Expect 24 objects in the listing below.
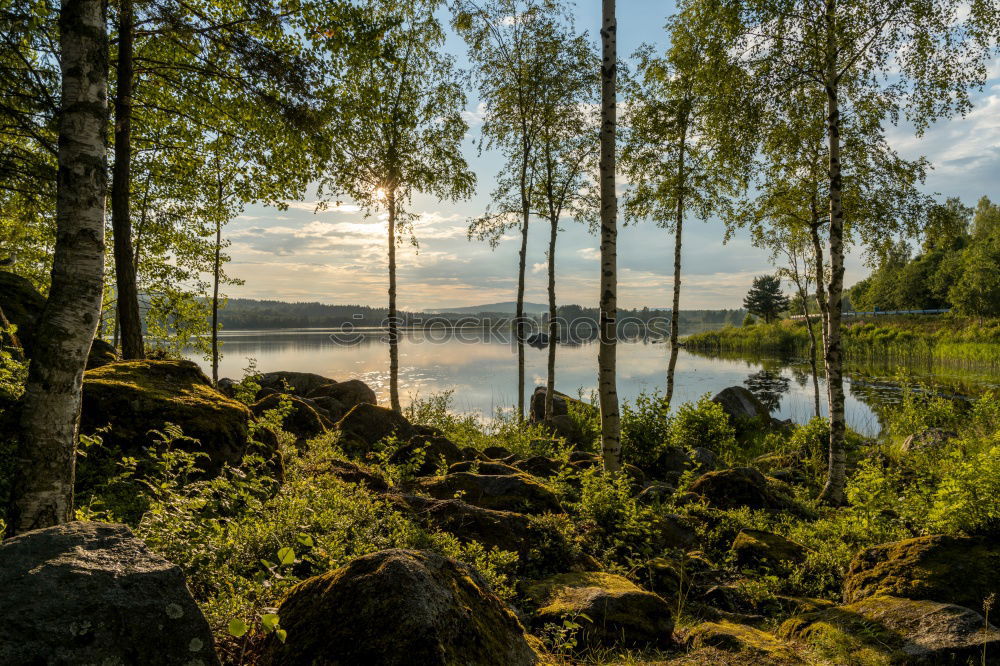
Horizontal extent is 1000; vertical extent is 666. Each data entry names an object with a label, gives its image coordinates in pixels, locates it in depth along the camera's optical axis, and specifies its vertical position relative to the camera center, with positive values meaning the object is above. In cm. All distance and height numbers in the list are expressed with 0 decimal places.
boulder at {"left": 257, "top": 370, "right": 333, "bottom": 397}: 1811 -225
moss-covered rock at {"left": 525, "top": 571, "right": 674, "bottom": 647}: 377 -243
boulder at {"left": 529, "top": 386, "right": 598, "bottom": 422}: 1784 -311
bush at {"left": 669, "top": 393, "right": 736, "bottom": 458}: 1427 -316
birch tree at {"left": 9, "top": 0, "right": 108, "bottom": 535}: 346 +27
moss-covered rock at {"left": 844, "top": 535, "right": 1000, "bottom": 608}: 446 -246
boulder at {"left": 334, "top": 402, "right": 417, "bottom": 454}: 999 -222
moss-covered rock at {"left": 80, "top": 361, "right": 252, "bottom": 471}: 511 -101
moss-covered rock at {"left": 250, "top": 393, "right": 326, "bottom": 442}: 903 -185
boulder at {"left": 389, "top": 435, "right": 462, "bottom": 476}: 852 -241
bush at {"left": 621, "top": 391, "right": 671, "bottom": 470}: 1202 -281
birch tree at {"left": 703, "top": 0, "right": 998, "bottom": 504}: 892 +538
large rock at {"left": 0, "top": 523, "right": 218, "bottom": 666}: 187 -122
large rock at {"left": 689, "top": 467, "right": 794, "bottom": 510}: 873 -311
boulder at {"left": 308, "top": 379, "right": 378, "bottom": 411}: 1520 -225
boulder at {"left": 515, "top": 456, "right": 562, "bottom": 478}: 941 -286
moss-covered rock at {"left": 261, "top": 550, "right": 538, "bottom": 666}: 236 -160
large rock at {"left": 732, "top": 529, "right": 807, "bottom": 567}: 605 -297
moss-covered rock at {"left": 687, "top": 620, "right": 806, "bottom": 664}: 360 -256
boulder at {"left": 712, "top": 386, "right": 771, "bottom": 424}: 1684 -287
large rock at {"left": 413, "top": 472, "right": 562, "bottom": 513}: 656 -241
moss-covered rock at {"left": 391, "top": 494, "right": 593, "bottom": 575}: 521 -241
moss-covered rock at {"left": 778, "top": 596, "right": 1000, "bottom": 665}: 348 -251
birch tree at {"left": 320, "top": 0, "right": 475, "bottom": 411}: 1500 +611
